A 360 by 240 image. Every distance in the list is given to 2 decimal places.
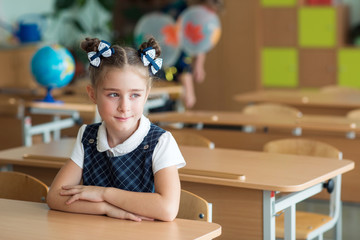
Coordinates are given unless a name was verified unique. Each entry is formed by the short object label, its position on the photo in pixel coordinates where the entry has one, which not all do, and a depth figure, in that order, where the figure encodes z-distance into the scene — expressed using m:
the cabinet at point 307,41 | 7.11
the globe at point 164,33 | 5.57
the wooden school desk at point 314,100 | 4.80
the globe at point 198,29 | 5.44
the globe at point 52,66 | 3.71
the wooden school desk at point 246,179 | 2.33
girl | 1.80
